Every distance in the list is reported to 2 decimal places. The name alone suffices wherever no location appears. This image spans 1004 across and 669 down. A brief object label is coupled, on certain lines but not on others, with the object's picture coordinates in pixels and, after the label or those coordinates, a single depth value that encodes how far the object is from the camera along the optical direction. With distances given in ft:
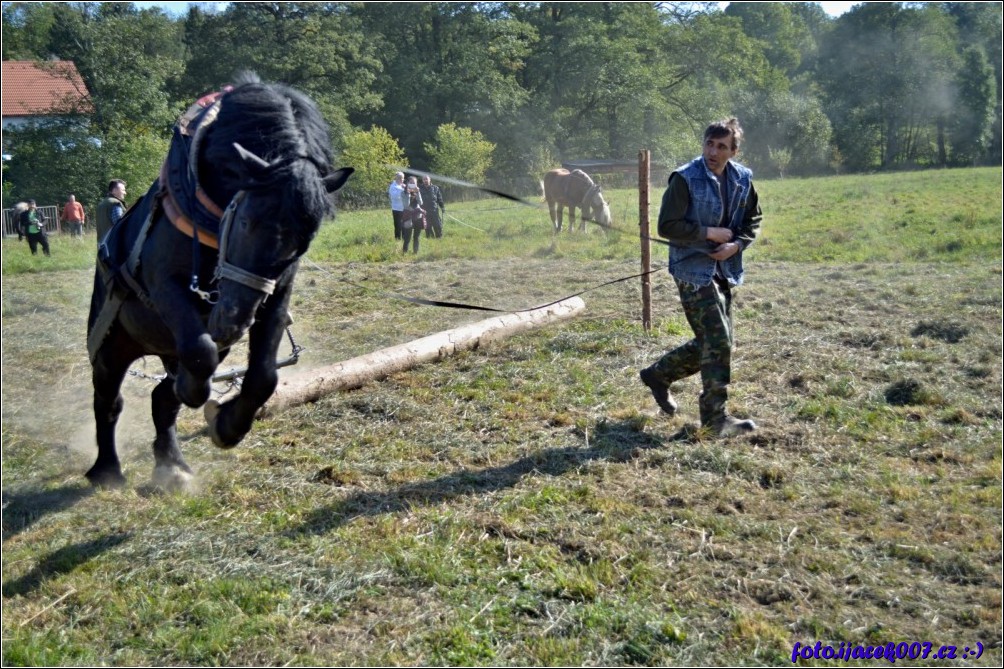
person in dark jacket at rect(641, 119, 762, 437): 17.58
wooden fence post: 27.81
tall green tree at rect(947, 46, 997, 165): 170.30
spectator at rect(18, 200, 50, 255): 64.71
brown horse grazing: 53.83
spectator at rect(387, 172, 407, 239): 45.52
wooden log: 21.35
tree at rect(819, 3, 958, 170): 171.42
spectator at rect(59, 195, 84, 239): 69.97
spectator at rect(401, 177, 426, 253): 46.70
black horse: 12.32
